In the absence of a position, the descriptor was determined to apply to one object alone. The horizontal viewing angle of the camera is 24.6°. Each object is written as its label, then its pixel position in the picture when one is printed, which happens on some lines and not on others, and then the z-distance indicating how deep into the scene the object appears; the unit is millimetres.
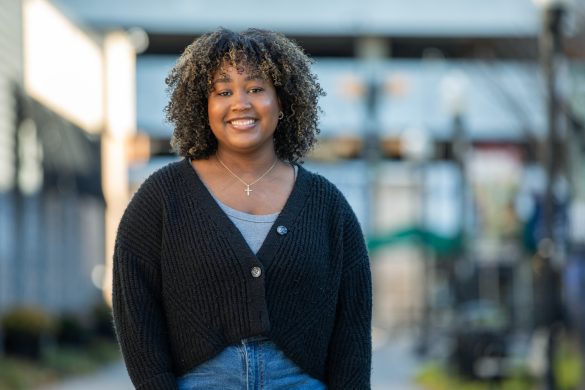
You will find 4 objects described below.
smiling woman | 3779
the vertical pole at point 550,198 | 12578
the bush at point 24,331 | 18422
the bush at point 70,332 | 22266
